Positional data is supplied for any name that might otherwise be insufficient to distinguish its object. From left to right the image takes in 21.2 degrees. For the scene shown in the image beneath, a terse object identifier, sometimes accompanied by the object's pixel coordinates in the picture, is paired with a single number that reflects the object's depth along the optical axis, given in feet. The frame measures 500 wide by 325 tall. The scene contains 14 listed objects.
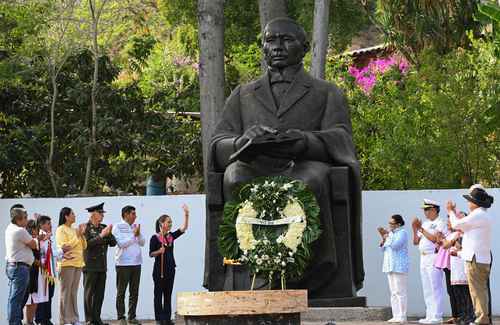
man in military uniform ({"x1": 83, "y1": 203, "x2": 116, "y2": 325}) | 59.31
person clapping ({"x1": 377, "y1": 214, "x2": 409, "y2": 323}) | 58.08
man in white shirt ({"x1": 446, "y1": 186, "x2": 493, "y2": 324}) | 50.37
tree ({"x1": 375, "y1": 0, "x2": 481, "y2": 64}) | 95.45
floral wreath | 41.91
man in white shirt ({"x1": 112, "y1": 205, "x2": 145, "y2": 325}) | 60.75
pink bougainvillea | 96.43
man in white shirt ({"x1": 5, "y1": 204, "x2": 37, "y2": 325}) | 53.42
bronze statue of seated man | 42.68
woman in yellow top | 57.93
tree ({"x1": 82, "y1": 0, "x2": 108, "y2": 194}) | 79.20
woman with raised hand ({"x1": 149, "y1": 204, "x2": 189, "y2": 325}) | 60.23
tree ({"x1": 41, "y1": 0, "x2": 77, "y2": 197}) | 80.89
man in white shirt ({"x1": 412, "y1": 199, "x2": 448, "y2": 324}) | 58.39
